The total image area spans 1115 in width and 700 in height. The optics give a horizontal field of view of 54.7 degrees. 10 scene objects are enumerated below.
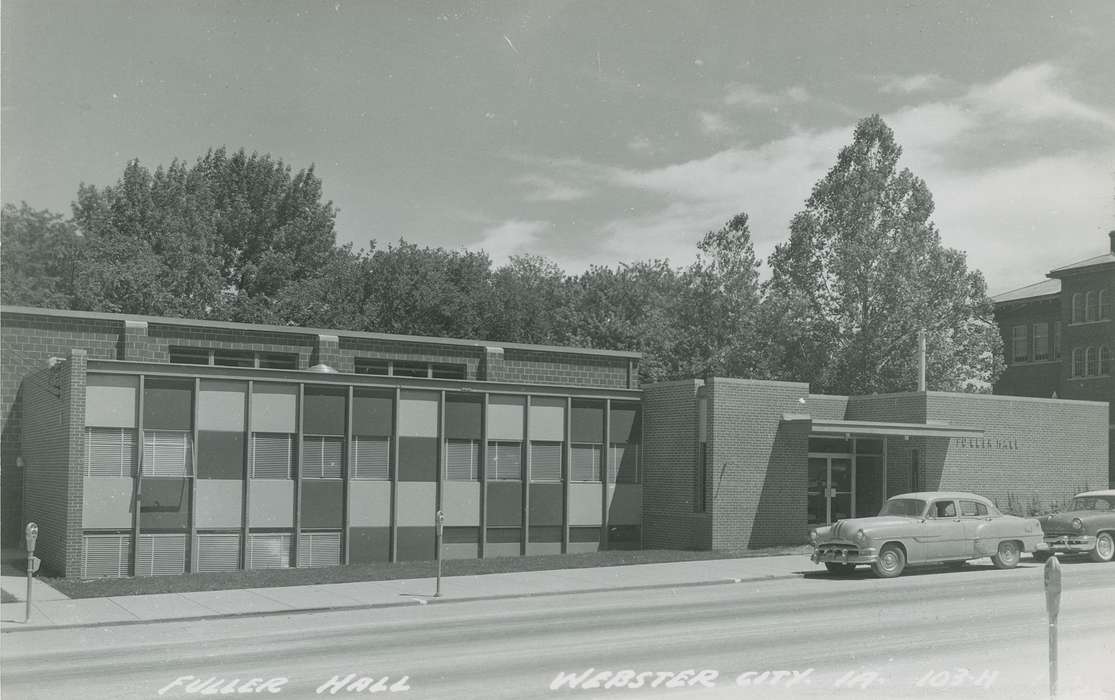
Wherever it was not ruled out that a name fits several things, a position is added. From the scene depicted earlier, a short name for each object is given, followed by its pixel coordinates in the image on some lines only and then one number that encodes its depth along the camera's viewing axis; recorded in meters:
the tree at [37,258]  41.88
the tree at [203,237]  44.09
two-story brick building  50.75
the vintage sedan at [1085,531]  23.89
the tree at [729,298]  47.81
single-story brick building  22.30
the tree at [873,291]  42.22
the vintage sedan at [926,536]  21.02
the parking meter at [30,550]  15.08
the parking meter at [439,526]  18.66
